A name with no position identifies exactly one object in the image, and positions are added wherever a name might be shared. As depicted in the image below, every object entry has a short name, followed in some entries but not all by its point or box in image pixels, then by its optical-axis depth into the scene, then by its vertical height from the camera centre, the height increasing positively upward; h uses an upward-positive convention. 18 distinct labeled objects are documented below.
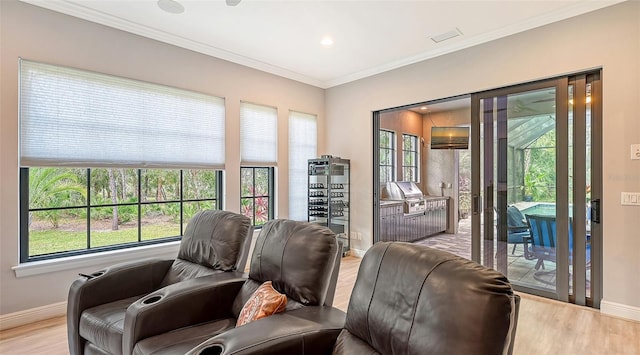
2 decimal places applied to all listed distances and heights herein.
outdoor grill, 6.15 -0.38
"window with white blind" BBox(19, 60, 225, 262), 2.92 +0.20
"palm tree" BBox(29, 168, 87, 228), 2.99 -0.10
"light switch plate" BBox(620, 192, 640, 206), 2.80 -0.19
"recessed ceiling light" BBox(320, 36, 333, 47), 3.76 +1.66
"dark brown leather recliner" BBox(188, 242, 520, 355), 0.99 -0.48
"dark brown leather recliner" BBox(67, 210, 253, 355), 1.93 -0.72
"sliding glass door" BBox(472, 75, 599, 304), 3.14 -0.09
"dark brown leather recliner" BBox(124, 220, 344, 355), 1.59 -0.69
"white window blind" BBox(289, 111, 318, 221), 5.10 +0.36
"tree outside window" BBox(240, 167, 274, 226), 4.60 -0.23
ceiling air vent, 3.56 +1.65
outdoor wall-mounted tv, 5.09 +0.65
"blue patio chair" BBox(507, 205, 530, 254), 3.52 -0.57
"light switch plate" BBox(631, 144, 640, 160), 2.80 +0.22
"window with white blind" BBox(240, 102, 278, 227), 4.49 +0.27
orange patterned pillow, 1.66 -0.68
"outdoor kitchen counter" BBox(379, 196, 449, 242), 5.52 -0.85
